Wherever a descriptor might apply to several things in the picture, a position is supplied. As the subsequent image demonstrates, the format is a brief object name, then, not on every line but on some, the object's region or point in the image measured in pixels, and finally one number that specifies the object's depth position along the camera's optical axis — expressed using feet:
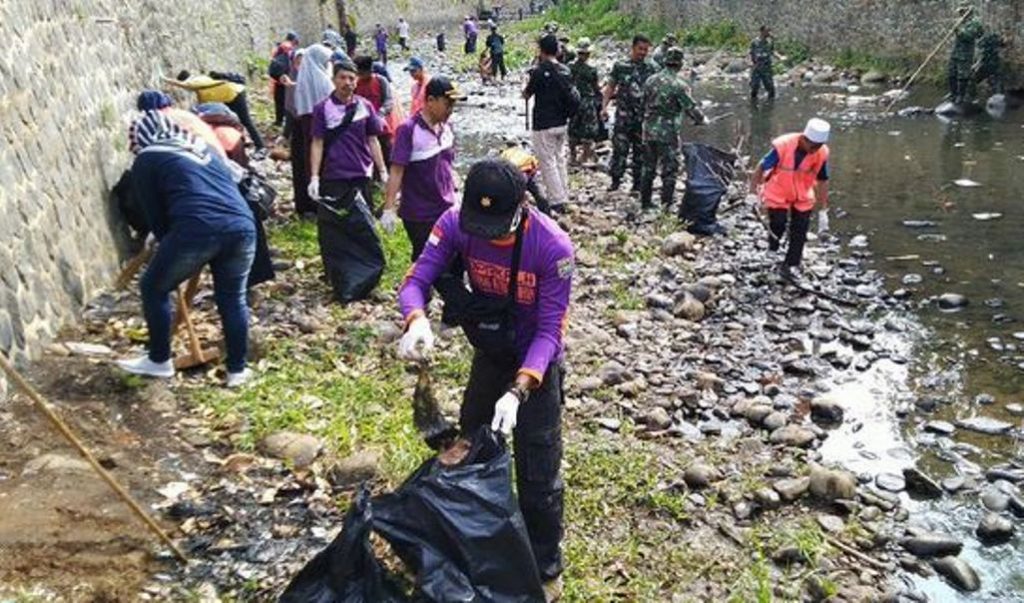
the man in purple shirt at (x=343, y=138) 21.76
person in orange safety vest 25.18
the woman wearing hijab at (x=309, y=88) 25.16
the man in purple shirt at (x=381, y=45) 97.66
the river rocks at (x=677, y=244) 29.22
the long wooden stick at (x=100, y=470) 9.73
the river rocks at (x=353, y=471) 14.10
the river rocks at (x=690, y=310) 24.31
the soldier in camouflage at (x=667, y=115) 30.17
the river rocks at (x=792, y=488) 15.44
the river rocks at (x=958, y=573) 13.37
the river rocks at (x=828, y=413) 18.63
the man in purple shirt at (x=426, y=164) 18.76
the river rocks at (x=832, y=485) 15.35
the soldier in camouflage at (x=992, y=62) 50.65
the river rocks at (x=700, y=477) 15.64
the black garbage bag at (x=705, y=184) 30.81
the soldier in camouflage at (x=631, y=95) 33.35
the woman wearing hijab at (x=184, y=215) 14.94
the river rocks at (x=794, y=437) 17.43
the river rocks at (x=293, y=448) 14.73
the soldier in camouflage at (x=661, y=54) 32.73
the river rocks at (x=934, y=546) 13.99
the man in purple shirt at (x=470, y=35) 108.88
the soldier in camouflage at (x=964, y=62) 50.70
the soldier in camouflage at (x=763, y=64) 60.49
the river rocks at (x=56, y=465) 13.23
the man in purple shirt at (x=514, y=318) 10.56
